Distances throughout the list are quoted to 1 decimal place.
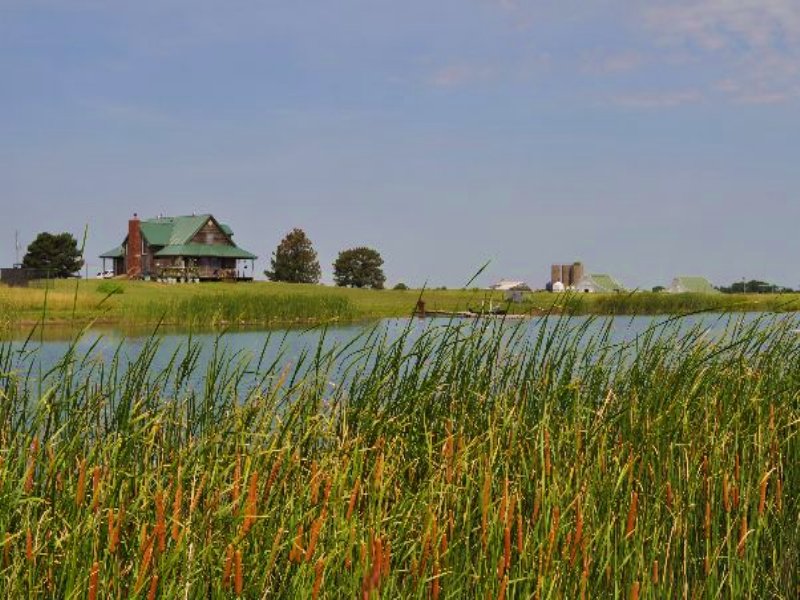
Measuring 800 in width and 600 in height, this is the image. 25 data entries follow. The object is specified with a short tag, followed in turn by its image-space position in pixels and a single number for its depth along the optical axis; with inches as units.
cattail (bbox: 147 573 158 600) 155.8
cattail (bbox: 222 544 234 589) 171.9
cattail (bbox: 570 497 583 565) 181.6
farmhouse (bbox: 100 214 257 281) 3257.9
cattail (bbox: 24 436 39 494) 211.6
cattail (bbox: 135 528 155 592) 161.8
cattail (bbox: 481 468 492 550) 185.4
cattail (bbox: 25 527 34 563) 168.1
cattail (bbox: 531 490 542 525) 200.3
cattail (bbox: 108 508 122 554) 172.7
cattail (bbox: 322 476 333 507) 179.3
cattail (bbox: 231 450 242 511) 177.4
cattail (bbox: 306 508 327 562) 154.9
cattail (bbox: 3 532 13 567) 206.2
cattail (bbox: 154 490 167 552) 160.7
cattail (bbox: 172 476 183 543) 168.7
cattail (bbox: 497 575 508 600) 158.4
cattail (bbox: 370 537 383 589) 145.6
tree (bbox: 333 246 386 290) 3882.9
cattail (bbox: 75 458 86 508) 183.4
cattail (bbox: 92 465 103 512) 182.1
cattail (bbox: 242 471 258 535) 164.4
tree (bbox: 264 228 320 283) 3651.6
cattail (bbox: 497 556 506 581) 176.0
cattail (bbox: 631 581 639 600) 166.6
